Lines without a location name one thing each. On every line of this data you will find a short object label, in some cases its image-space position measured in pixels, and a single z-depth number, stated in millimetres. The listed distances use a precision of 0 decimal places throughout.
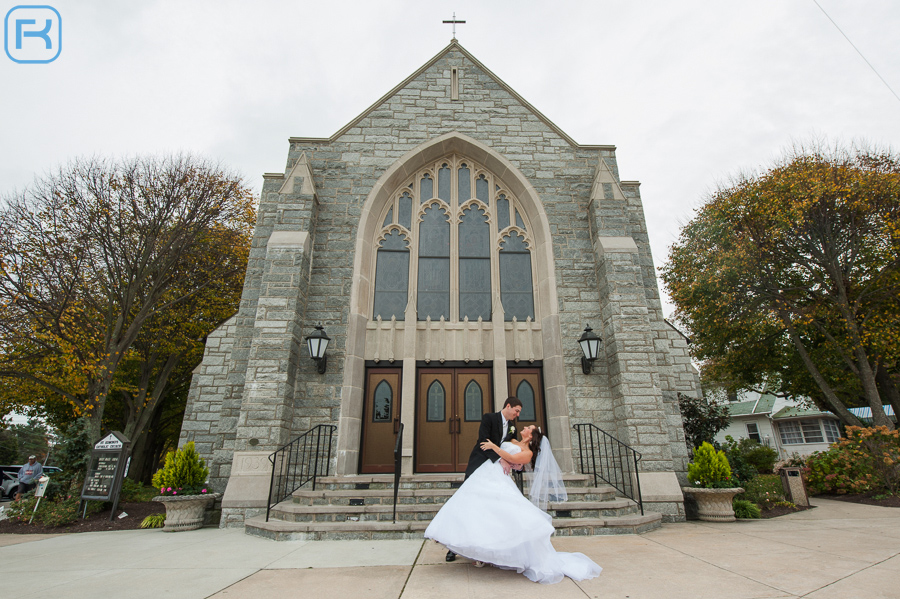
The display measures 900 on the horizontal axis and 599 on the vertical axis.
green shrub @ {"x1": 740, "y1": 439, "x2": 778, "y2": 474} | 16328
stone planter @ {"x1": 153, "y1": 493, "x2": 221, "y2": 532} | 6566
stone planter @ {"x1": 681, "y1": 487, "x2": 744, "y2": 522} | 6719
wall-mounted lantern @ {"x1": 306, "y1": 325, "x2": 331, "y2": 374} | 7539
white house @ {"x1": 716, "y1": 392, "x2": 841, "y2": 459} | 23781
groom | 4098
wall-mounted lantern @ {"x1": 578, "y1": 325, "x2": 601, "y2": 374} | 7801
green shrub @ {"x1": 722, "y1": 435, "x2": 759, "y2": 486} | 7738
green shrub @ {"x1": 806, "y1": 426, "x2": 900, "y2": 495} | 8977
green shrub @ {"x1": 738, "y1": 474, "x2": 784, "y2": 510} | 7691
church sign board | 8047
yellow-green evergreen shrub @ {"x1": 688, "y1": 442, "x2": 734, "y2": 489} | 6781
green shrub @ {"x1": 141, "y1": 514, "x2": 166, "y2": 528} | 7199
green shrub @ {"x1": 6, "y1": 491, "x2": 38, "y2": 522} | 8133
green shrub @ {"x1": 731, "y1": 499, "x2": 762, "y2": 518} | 6945
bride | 3381
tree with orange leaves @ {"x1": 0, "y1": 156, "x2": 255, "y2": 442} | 10922
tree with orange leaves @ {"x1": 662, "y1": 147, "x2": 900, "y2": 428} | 11812
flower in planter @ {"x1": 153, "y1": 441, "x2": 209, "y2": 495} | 6766
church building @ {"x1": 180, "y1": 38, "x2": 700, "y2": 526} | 7543
